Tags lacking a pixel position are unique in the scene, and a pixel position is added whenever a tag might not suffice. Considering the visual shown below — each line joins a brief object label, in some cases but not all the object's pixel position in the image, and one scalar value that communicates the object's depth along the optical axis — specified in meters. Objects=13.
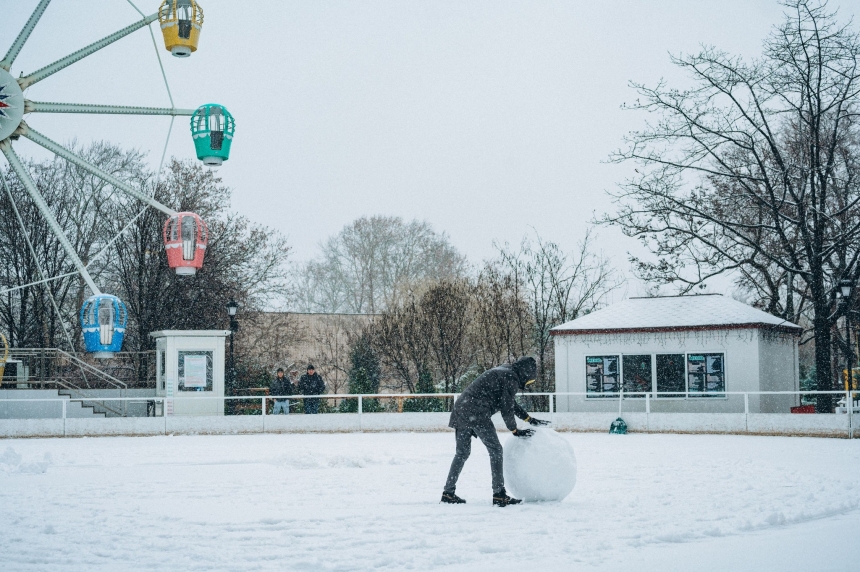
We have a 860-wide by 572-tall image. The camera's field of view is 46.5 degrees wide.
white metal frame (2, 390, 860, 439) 25.59
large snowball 10.89
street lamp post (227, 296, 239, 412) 31.58
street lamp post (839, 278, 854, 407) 27.91
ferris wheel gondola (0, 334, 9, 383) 33.25
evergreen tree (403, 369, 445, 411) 31.06
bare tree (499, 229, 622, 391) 43.06
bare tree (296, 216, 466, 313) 59.31
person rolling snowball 10.83
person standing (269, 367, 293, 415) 29.70
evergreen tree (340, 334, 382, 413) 40.94
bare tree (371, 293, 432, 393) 40.28
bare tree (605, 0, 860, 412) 30.27
